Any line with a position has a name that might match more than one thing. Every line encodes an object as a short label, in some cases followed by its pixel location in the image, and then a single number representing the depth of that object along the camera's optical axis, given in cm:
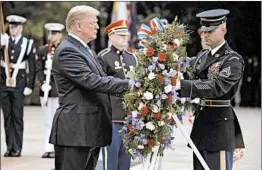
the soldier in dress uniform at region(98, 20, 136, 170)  1039
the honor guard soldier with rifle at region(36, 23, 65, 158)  1513
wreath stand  784
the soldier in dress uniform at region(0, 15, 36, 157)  1561
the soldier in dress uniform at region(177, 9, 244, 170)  826
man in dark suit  777
